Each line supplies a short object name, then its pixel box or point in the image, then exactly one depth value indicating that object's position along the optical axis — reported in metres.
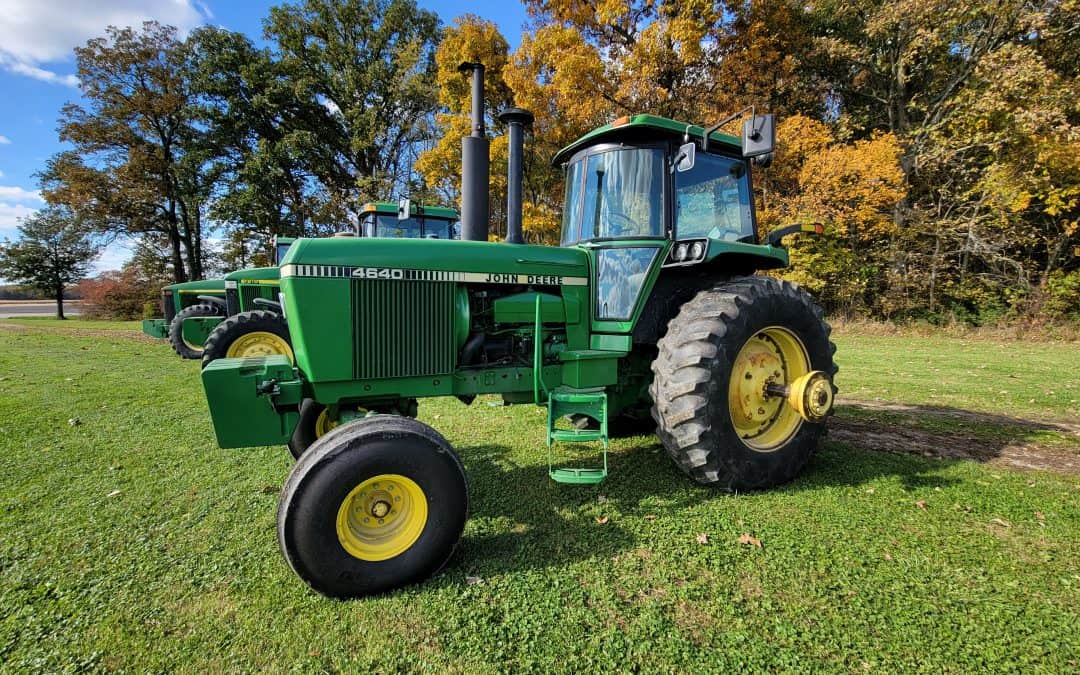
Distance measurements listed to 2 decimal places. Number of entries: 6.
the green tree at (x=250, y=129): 20.25
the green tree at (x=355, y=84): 21.53
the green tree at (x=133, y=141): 20.03
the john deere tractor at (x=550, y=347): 2.15
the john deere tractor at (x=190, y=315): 8.20
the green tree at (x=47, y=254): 22.20
